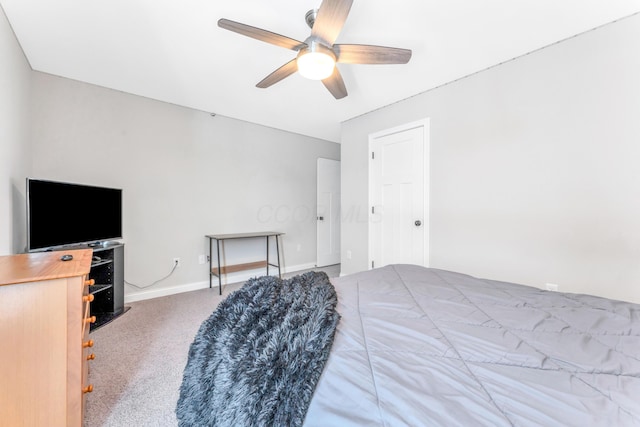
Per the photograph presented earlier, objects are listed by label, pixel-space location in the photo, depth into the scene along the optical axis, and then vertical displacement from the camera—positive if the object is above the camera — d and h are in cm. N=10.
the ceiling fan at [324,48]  145 +106
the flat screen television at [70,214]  183 +1
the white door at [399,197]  290 +21
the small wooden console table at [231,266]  331 -70
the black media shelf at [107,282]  237 -63
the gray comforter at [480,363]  55 -41
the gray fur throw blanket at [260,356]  65 -41
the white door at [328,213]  466 +2
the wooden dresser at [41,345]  100 -52
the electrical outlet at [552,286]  205 -57
